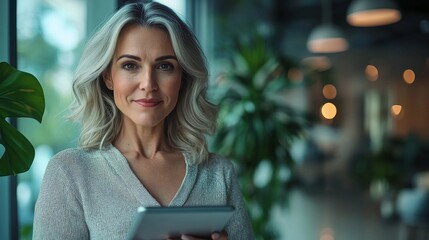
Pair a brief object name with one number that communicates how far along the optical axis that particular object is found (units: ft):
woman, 6.17
